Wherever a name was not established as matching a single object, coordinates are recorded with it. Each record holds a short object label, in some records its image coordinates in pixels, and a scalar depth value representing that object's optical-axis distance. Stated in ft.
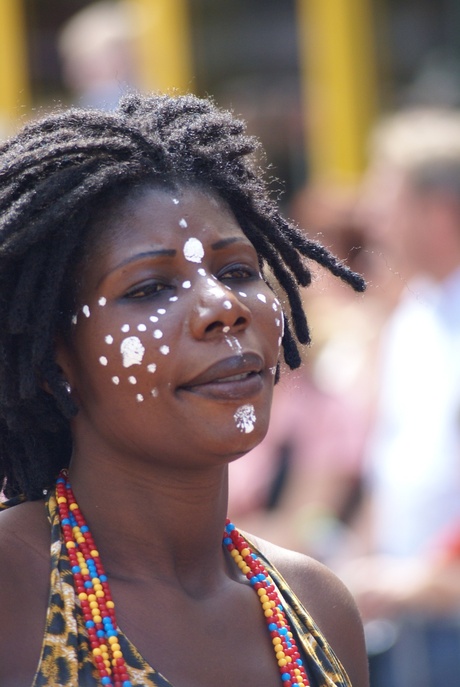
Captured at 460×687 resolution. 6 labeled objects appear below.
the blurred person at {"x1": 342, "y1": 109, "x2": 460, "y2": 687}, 31.04
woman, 16.17
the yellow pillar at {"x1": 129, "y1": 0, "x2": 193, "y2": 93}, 54.29
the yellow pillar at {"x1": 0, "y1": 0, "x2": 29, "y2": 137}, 55.42
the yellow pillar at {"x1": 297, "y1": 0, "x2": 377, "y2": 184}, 53.01
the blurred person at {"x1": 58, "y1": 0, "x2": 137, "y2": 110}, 47.11
